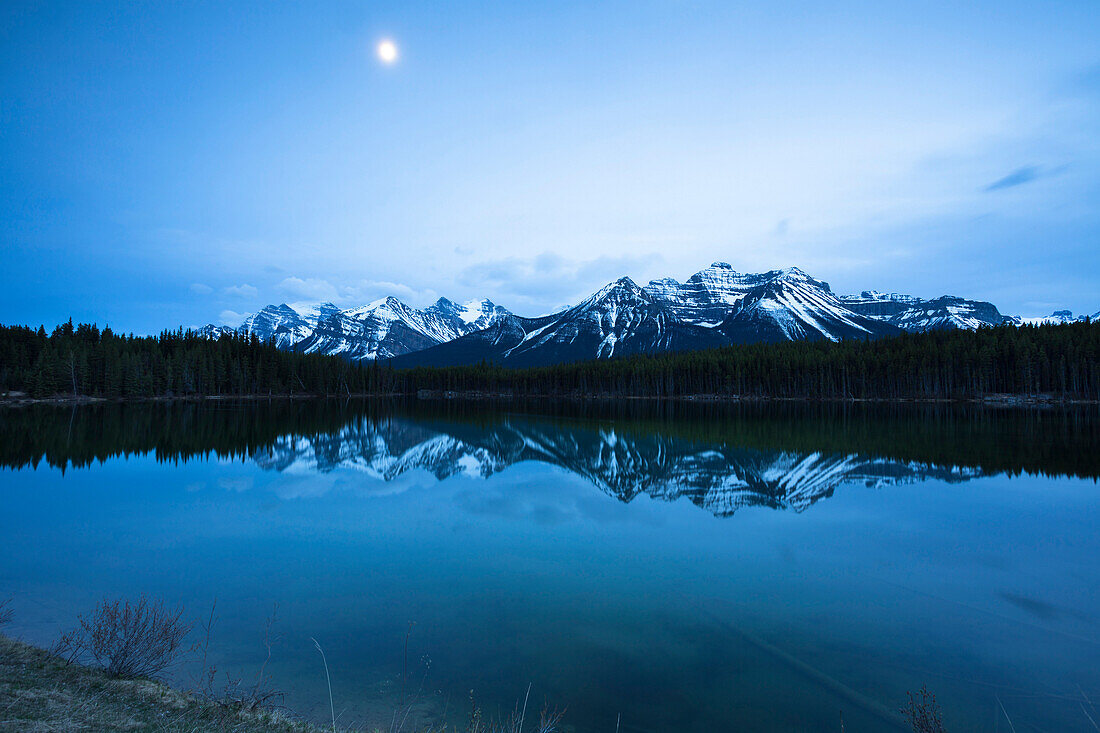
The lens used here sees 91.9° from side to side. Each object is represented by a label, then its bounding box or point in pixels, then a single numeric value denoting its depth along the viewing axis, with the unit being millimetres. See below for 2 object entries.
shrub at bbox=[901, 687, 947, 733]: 7728
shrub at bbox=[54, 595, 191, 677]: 8852
